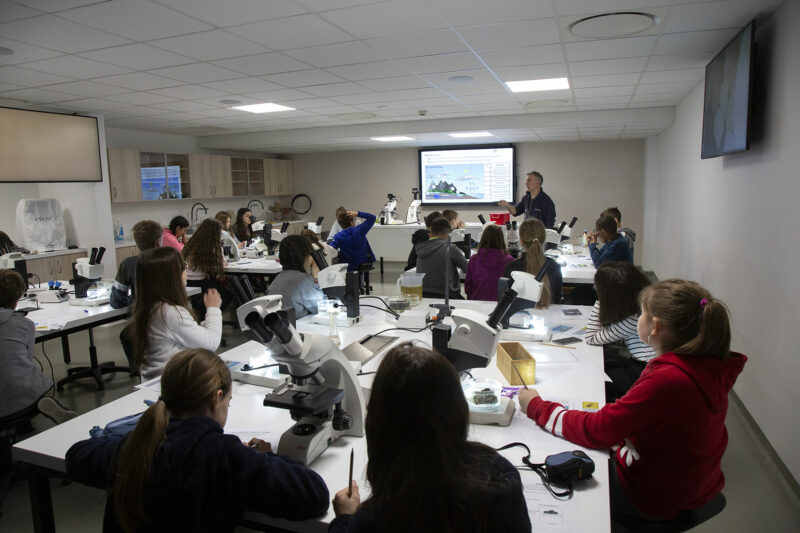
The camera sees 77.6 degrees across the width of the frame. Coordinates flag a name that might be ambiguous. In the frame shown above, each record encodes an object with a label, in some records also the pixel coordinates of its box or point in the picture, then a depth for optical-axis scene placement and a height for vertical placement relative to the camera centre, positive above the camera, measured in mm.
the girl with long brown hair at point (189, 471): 1118 -610
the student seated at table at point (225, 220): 6314 -127
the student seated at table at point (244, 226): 6932 -231
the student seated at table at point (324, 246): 4702 -381
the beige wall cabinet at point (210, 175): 8258 +597
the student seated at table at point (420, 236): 5215 -326
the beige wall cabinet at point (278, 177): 10195 +670
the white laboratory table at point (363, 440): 1224 -728
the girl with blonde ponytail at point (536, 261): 3117 -374
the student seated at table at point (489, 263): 3701 -430
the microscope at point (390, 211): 8023 -68
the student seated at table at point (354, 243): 5465 -387
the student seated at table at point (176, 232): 4953 -214
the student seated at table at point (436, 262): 4090 -459
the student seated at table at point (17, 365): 2361 -728
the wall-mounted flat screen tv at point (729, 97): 2904 +681
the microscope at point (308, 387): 1289 -524
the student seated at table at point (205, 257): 4371 -407
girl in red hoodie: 1366 -589
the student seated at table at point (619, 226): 5521 -302
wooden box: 1935 -626
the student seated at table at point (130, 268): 3512 -407
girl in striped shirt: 2266 -520
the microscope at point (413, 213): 8109 -105
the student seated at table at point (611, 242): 4070 -324
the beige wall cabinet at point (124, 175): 6773 +512
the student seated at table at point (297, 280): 2988 -428
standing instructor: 6223 +2
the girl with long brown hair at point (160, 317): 2186 -469
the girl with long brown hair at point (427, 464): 825 -442
